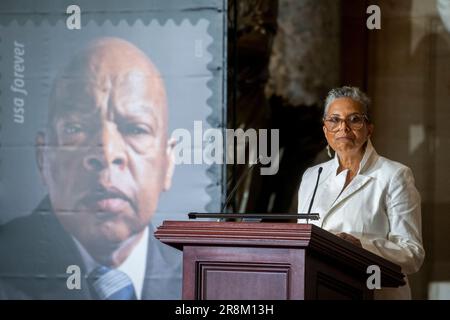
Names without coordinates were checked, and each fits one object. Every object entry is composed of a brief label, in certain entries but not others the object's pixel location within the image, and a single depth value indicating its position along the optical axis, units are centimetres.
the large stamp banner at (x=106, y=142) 1017
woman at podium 768
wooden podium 618
